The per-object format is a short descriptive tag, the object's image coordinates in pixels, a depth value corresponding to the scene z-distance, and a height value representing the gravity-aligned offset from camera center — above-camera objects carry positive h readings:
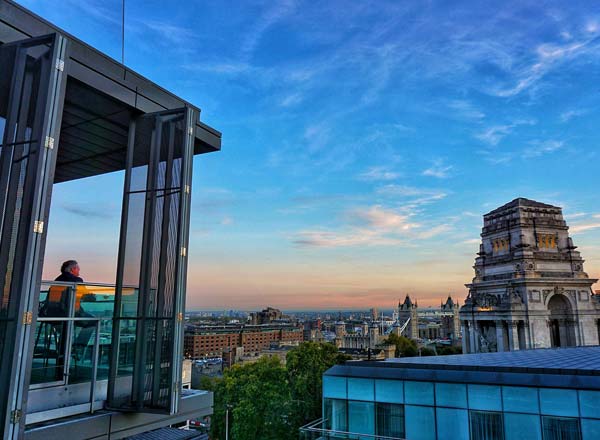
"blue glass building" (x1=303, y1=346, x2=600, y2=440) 18.12 -3.94
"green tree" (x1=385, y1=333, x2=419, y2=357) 96.12 -8.11
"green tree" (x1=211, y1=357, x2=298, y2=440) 36.84 -8.22
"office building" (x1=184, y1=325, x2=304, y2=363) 171.88 -12.92
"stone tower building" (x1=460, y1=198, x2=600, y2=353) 53.28 +2.22
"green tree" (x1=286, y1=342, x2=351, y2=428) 38.06 -6.00
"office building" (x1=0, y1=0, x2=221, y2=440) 5.91 +0.87
